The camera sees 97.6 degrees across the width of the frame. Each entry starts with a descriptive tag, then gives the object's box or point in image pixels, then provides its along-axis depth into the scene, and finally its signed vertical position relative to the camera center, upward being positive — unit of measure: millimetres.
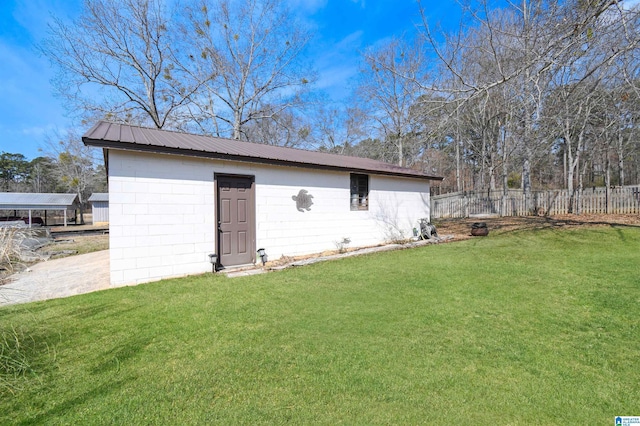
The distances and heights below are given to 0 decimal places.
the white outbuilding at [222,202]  5180 +225
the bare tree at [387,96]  12305 +6579
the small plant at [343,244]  8234 -1011
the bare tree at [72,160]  24828 +4891
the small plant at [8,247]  5695 -754
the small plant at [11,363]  2059 -1212
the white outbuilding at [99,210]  23703 +208
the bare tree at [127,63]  13016 +7717
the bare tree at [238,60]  15719 +9037
